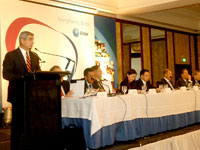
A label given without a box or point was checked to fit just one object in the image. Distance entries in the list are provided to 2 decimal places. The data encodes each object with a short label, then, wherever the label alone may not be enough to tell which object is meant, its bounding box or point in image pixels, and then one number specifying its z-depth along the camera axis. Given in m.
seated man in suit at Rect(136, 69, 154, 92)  5.63
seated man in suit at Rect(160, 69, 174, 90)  6.25
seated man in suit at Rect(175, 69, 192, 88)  6.83
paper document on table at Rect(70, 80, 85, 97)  3.85
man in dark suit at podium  2.87
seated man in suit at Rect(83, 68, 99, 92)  5.01
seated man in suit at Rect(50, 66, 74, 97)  4.82
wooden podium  2.69
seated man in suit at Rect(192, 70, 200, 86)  7.67
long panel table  3.62
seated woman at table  5.40
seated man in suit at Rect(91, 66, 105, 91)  5.44
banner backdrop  5.91
